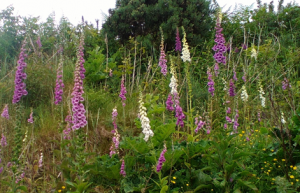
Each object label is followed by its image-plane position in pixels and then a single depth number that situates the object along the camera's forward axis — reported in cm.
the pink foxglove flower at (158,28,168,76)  380
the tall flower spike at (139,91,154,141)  213
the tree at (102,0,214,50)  616
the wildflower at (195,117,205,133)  300
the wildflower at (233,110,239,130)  317
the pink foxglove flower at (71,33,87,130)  224
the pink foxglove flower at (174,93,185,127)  305
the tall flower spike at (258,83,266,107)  389
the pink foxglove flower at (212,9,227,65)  308
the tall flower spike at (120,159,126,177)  248
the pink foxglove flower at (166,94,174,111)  319
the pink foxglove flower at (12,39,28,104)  343
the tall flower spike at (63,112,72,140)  267
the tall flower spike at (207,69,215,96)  316
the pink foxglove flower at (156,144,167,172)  217
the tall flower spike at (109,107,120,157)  275
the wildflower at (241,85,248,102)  377
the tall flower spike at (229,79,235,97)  334
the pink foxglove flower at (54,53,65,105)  298
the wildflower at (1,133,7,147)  291
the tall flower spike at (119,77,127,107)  323
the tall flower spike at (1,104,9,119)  317
